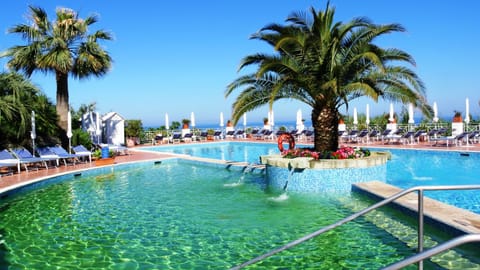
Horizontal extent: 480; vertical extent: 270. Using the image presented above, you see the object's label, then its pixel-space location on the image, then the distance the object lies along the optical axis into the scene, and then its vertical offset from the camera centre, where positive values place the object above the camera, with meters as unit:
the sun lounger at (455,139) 18.39 -0.27
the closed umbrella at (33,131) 13.08 +0.36
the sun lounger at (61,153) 14.62 -0.43
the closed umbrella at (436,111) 22.56 +1.28
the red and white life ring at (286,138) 12.31 -0.10
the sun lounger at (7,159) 12.44 -0.52
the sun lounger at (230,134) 29.64 +0.29
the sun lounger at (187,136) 27.72 +0.19
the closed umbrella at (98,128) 18.35 +0.58
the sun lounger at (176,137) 27.52 +0.13
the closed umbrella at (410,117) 23.05 +0.98
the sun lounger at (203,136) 29.33 +0.18
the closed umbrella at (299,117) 27.47 +1.32
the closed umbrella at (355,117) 25.34 +1.16
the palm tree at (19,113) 13.51 +1.02
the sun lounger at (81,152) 15.52 -0.43
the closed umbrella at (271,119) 27.54 +1.22
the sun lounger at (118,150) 18.70 -0.46
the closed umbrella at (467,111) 21.30 +1.17
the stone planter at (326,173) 9.73 -0.92
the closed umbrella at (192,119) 29.08 +1.42
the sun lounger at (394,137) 21.01 -0.13
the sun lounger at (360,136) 21.67 -0.06
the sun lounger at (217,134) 29.48 +0.30
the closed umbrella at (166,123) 28.95 +1.17
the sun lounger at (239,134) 30.23 +0.28
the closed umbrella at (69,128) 14.91 +0.47
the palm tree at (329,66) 10.23 +1.83
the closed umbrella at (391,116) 22.82 +1.07
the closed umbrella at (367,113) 24.58 +1.35
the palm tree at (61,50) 14.93 +3.47
